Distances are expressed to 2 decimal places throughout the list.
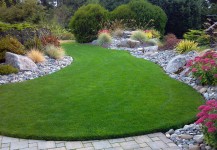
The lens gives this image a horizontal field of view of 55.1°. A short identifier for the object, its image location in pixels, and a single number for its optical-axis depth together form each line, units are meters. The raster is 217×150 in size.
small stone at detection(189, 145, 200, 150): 2.76
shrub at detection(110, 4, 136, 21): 11.74
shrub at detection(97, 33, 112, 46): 9.75
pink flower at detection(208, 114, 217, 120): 2.42
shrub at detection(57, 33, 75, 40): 13.20
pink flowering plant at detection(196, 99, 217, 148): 2.44
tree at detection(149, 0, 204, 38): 13.62
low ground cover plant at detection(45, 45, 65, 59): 7.31
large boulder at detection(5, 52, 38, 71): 6.06
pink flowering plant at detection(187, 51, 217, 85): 4.22
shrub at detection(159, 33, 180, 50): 8.47
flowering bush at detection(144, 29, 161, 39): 10.06
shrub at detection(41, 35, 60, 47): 7.90
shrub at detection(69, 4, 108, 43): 11.05
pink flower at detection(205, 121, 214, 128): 2.45
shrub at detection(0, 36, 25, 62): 6.55
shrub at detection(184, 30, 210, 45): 8.02
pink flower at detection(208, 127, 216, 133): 2.37
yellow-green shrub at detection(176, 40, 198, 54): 6.98
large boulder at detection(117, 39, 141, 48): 9.38
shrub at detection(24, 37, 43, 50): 7.56
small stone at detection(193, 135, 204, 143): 2.88
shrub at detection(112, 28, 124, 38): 10.79
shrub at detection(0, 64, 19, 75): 5.79
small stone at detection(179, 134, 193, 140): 3.00
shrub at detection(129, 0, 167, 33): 11.79
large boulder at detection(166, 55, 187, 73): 5.91
